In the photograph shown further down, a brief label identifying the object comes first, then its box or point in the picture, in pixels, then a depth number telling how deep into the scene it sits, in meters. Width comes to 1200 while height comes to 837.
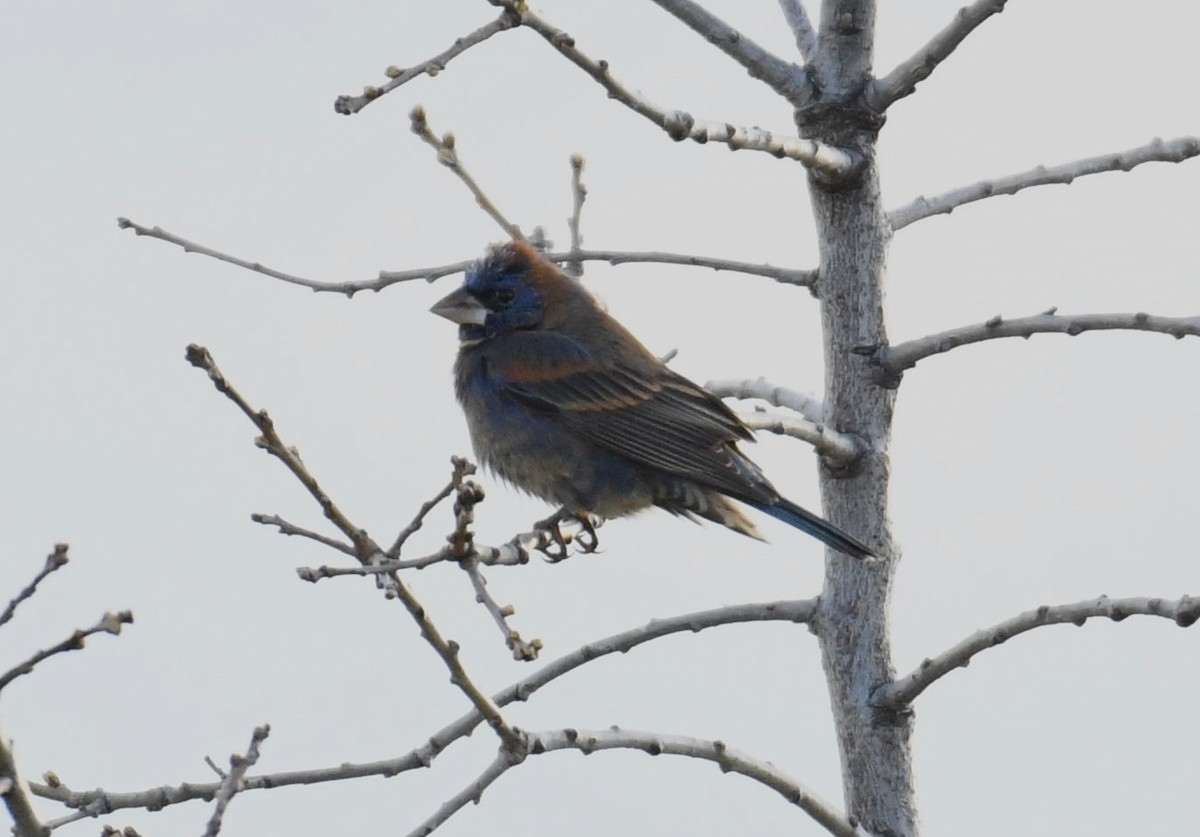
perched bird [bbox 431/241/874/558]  12.15
